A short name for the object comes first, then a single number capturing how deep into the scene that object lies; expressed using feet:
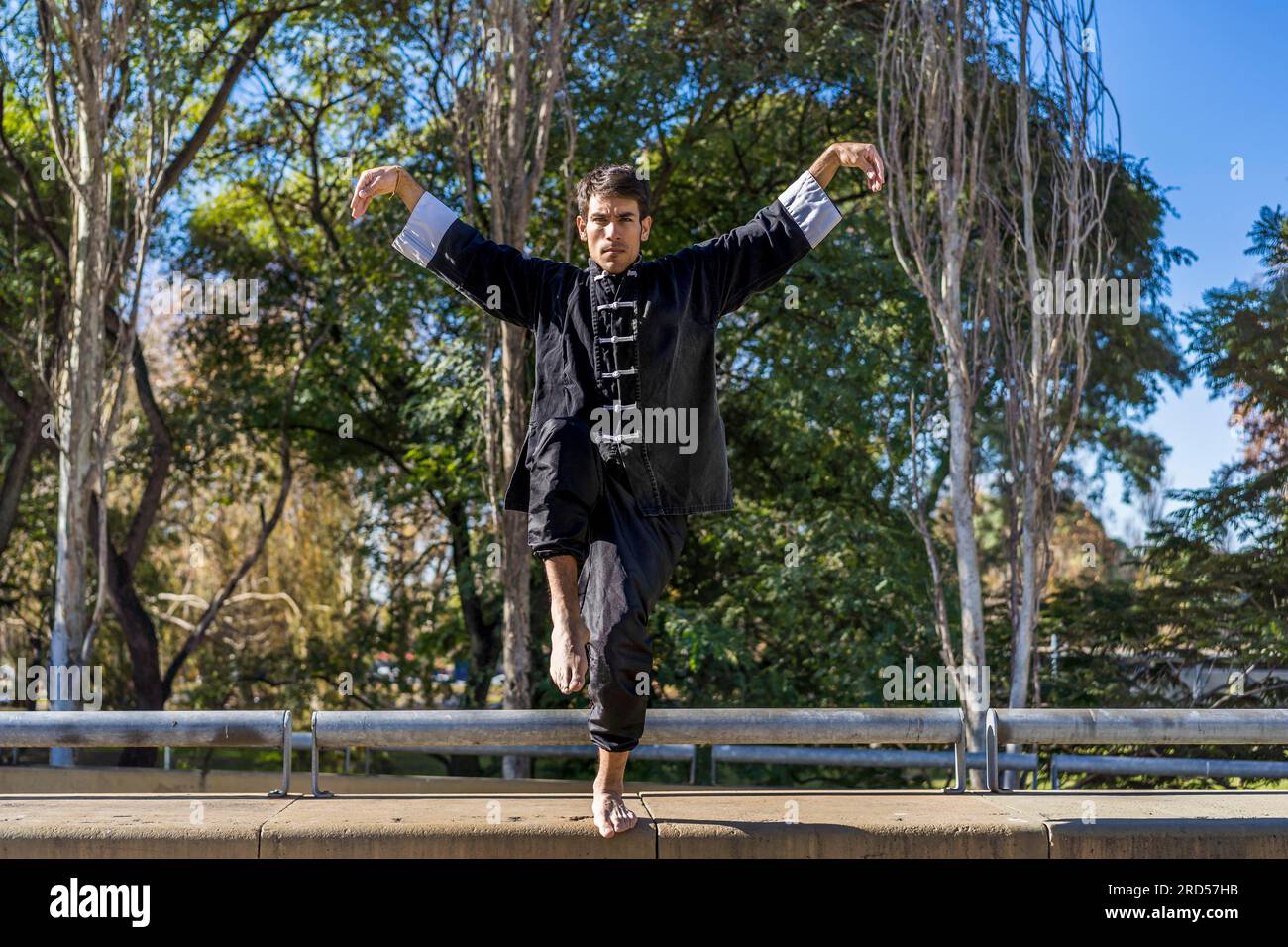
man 10.72
